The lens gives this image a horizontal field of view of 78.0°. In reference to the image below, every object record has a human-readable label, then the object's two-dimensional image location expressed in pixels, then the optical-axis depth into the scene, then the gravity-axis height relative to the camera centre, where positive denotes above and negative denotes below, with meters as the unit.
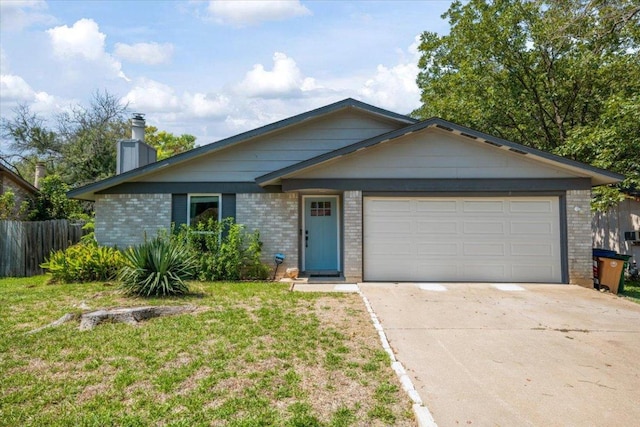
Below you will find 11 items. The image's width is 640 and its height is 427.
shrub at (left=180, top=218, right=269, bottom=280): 10.91 -0.73
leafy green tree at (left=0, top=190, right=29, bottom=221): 15.52 +0.70
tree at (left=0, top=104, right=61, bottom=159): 27.38 +6.22
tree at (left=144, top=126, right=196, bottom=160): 37.56 +8.22
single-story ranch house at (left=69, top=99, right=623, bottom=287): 10.55 +0.51
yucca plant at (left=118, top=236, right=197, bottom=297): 8.35 -1.03
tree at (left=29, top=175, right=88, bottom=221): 18.09 +1.02
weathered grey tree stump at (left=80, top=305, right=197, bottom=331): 6.27 -1.53
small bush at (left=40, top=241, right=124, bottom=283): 10.73 -1.12
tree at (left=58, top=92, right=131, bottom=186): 25.86 +5.95
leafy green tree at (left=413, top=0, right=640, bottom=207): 14.87 +6.06
